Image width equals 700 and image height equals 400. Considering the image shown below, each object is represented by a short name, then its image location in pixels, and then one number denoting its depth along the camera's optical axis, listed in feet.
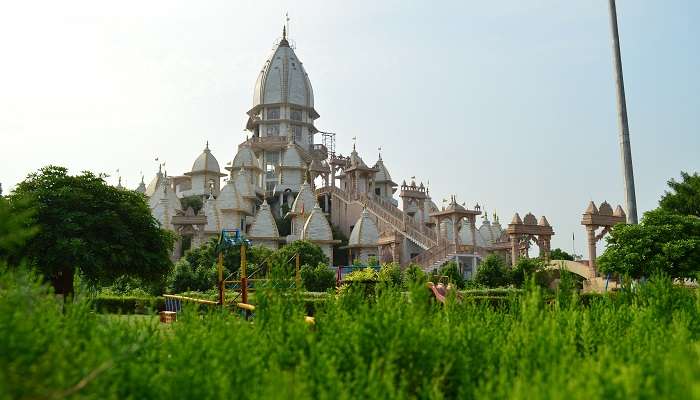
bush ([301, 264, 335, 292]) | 108.99
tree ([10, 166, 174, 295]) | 53.93
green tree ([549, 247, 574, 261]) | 190.10
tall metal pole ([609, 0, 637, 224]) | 46.14
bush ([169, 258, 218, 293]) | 108.27
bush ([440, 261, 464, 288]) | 105.60
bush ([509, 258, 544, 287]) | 106.73
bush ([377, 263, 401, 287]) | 98.72
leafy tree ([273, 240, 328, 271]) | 125.39
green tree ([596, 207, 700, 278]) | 65.10
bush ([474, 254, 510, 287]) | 112.37
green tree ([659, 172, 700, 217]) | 97.09
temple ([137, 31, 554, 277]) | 139.33
